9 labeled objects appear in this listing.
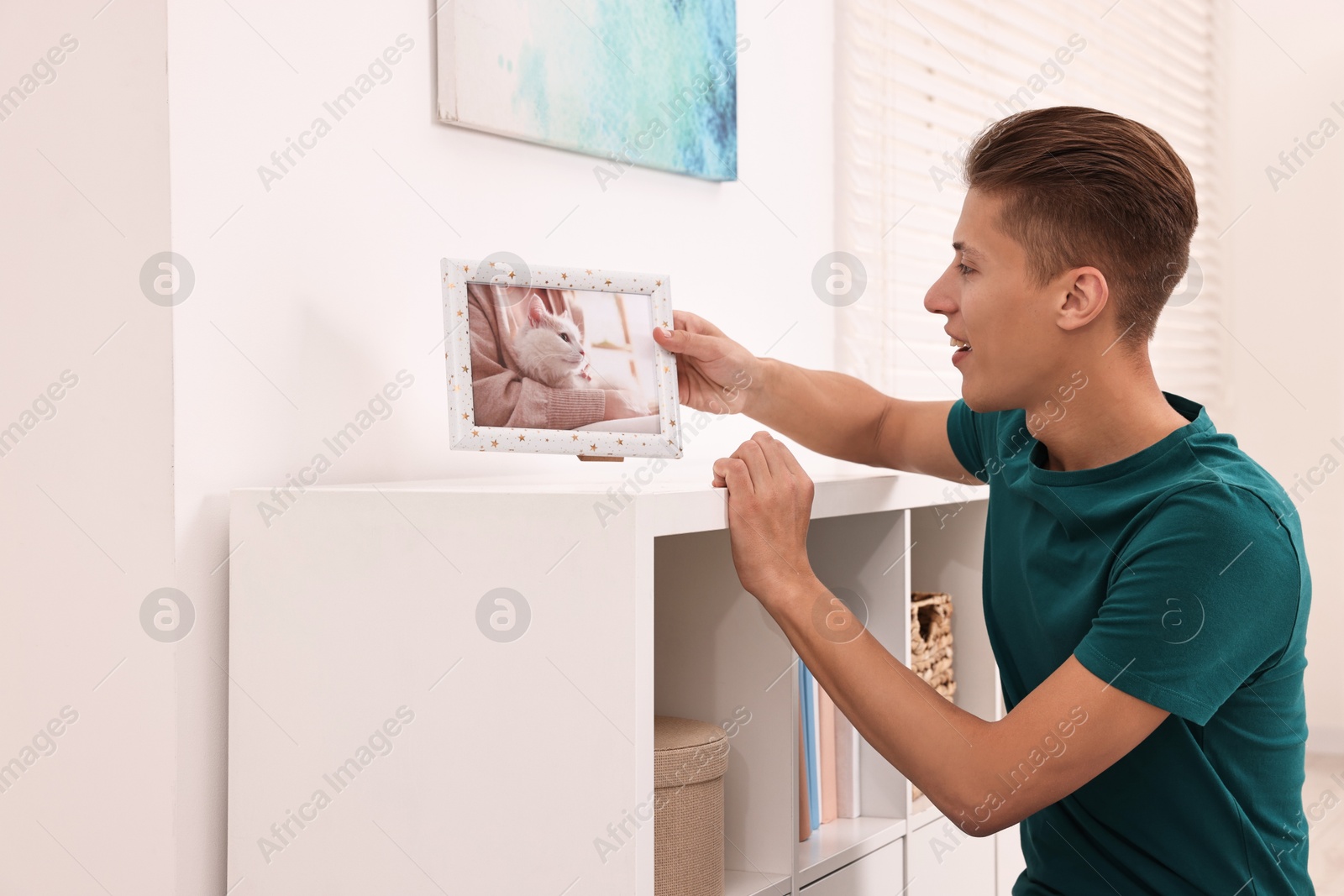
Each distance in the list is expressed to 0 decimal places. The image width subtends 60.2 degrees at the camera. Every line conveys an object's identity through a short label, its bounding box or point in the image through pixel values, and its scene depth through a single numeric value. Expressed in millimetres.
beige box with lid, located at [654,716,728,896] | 1099
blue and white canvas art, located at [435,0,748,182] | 1340
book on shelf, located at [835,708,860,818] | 1448
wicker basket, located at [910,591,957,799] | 1528
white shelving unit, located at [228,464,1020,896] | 931
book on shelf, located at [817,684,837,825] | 1424
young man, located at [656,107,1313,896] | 964
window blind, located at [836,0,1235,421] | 2029
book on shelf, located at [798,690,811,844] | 1354
